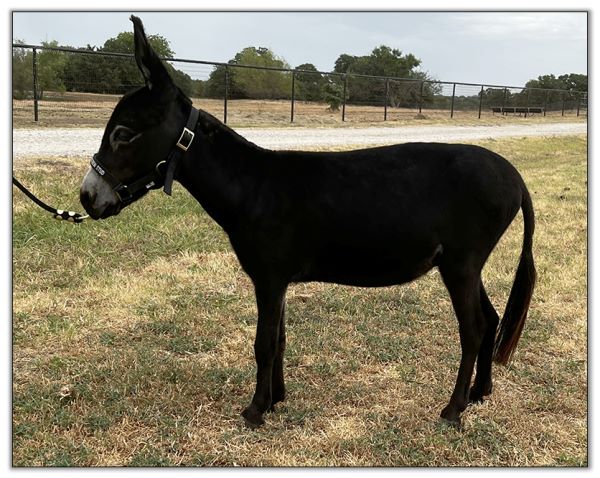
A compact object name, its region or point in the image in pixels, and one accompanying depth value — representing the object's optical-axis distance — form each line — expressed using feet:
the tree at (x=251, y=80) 67.82
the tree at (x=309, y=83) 80.34
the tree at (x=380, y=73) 92.50
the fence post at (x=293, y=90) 74.04
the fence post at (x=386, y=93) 88.83
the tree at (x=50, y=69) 50.70
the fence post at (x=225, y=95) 62.64
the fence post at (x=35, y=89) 47.81
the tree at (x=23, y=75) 48.52
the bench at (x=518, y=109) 120.88
